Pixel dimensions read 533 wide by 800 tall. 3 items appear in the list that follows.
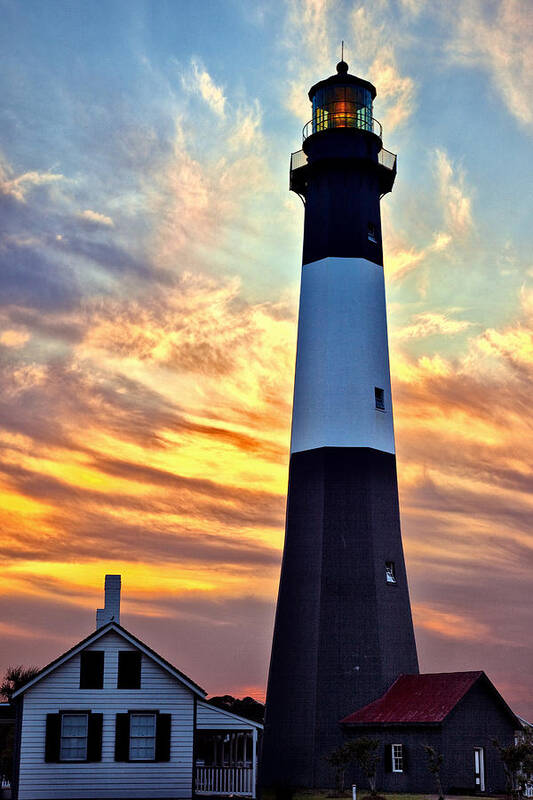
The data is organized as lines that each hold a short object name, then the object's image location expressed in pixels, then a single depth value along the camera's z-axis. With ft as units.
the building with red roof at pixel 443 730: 134.21
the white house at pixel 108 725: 116.67
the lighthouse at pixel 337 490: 146.51
